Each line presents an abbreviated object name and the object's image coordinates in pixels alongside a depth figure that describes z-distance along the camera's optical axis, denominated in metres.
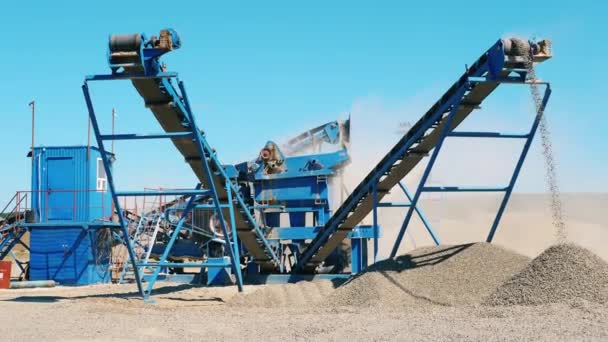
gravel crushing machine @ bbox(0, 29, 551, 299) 13.80
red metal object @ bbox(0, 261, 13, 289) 21.05
